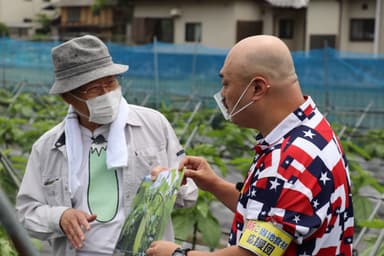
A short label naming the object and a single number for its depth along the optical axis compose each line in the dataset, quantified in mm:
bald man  2012
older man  2818
